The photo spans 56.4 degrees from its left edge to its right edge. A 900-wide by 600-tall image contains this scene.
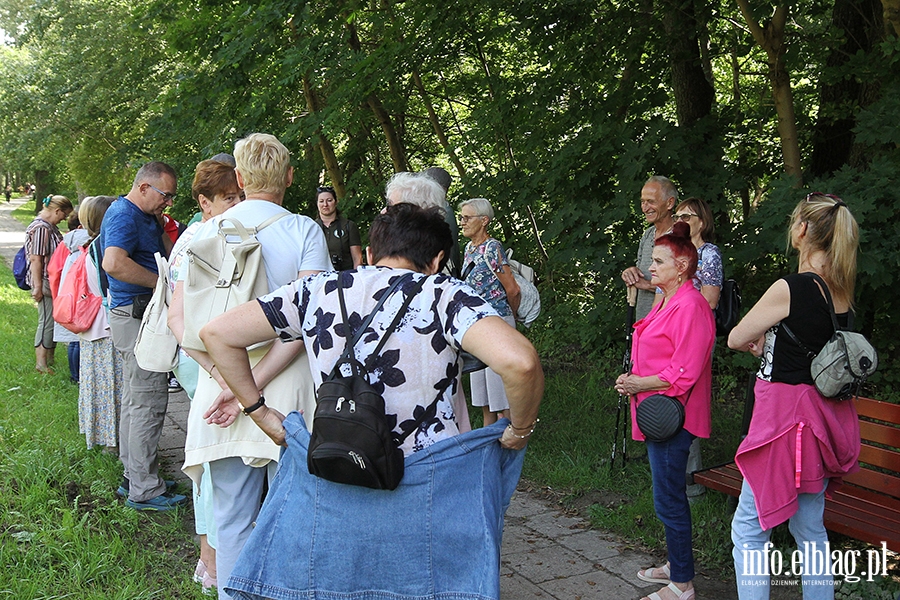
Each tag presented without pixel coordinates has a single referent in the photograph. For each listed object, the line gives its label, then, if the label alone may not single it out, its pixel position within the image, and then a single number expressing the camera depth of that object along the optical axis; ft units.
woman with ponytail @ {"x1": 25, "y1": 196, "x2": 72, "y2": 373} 28.45
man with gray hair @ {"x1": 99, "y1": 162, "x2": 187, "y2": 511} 15.65
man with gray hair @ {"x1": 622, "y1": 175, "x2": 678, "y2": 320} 17.49
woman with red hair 12.32
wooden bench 12.55
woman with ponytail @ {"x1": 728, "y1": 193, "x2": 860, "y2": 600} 10.68
